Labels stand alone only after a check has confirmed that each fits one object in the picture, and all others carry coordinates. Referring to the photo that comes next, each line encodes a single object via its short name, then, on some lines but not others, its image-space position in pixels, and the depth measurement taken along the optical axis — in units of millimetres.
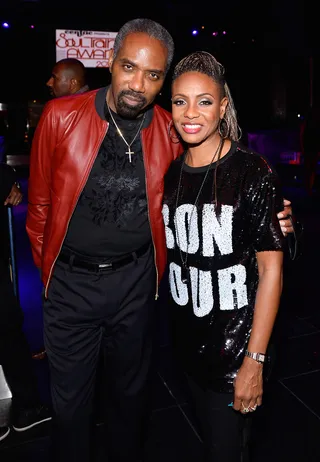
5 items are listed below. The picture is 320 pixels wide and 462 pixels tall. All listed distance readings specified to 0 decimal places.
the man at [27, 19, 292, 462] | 1857
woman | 1479
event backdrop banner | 11930
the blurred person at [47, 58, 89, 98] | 3969
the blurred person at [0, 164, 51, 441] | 2322
